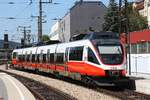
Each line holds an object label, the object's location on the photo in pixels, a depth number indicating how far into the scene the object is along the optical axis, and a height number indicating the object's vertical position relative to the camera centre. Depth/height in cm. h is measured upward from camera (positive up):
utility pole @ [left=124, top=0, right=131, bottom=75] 4024 +259
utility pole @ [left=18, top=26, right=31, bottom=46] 11731 +526
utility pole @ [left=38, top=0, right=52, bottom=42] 6419 +484
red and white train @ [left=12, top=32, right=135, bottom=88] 2755 -29
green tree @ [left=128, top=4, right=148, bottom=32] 9825 +645
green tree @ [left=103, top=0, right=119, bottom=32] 8000 +605
